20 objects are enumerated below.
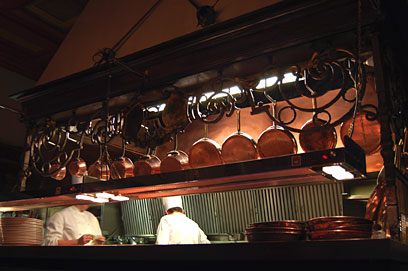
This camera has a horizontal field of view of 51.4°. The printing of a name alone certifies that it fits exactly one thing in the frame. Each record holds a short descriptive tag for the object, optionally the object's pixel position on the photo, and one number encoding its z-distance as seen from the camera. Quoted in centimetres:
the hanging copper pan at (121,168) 351
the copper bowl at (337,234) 199
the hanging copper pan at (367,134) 260
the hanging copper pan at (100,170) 357
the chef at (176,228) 477
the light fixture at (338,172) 217
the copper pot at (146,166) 337
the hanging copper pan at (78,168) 391
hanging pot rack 259
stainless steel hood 211
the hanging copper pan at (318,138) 267
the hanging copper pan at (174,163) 327
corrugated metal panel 457
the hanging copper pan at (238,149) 302
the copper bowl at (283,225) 211
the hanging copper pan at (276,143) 283
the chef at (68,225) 480
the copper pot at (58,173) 383
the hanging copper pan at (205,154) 316
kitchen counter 161
